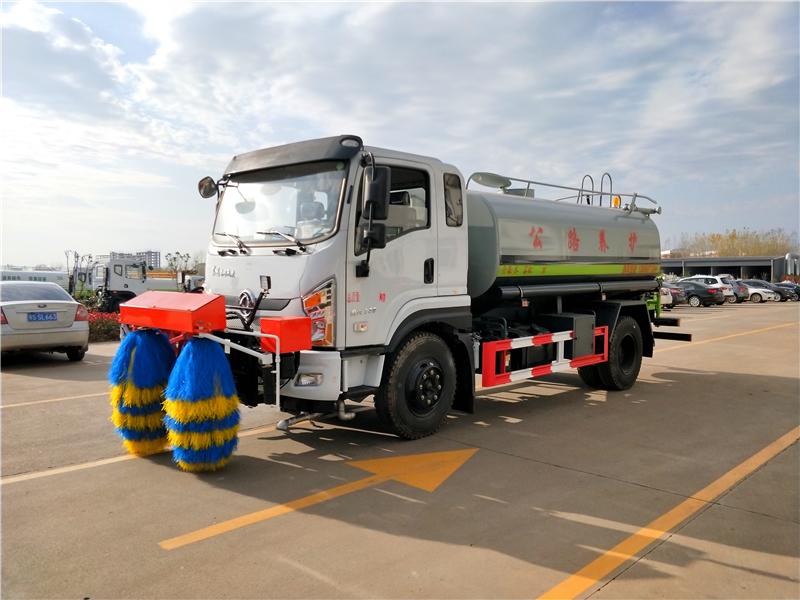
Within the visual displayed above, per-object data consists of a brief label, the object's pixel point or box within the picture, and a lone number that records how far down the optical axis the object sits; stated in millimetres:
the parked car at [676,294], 31109
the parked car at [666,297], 26558
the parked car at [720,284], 35462
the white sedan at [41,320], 10164
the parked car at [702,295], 33281
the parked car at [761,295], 40000
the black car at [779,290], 41625
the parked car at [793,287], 43019
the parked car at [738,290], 37781
